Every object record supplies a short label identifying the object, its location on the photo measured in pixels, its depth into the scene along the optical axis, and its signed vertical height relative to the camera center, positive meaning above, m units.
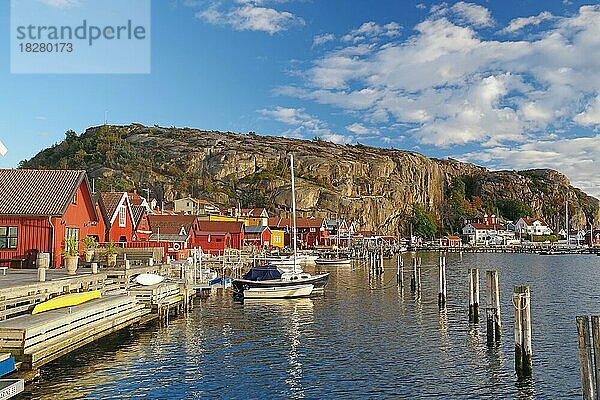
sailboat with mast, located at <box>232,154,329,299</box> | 43.47 -2.95
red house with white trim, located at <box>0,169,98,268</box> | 39.94 +2.45
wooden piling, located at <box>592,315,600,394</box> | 13.84 -2.35
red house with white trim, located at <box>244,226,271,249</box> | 113.44 +1.69
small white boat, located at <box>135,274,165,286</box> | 35.03 -1.93
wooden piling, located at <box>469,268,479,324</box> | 34.06 -3.24
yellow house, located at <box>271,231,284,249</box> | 122.94 +1.33
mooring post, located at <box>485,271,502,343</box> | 27.88 -3.21
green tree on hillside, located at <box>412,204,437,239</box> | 197.62 +4.93
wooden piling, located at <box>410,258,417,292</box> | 52.17 -3.36
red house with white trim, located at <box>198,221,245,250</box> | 84.71 +2.34
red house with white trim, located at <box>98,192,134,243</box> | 53.78 +2.83
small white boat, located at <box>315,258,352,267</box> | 90.50 -2.99
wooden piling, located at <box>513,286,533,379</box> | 21.50 -3.30
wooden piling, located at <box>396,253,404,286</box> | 57.95 -3.22
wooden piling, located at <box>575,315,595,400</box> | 14.24 -2.88
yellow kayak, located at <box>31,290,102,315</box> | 23.48 -2.25
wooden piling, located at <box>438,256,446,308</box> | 41.69 -3.37
